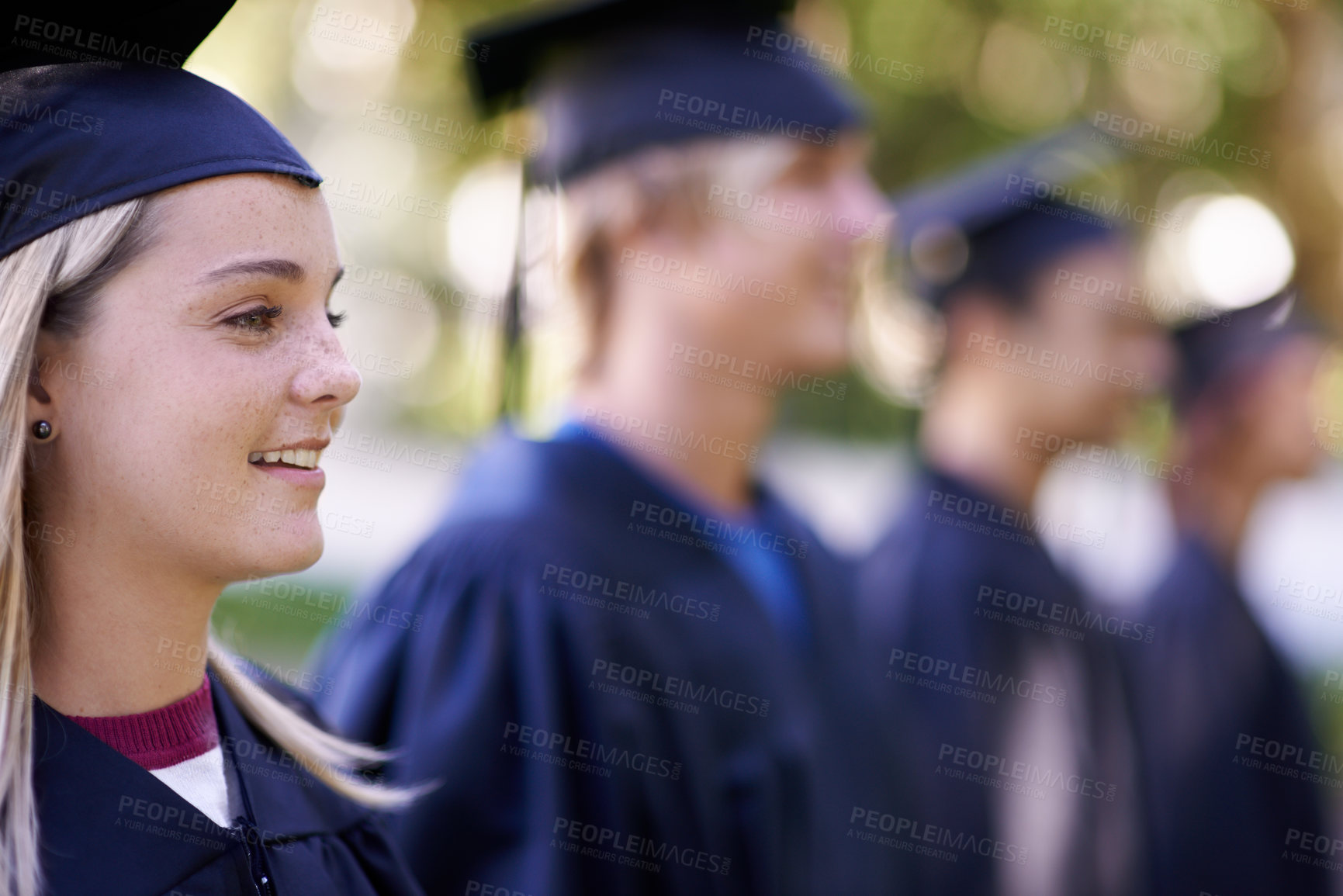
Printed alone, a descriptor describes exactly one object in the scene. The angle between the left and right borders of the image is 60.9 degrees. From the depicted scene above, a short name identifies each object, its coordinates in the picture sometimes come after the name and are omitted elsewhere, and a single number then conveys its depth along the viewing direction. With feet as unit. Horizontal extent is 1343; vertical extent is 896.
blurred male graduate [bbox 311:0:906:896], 7.22
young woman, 4.30
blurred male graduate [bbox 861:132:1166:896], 11.71
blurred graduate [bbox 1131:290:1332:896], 14.60
